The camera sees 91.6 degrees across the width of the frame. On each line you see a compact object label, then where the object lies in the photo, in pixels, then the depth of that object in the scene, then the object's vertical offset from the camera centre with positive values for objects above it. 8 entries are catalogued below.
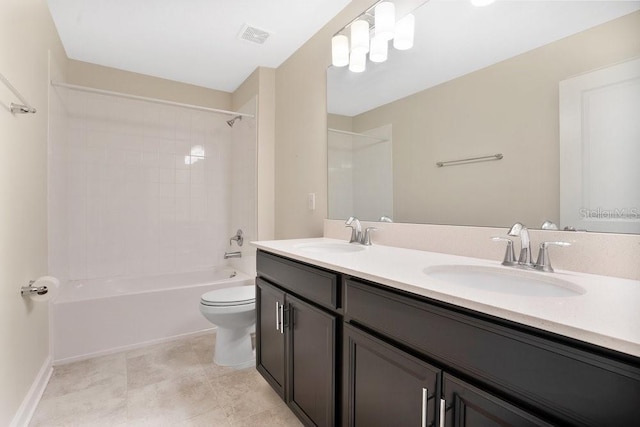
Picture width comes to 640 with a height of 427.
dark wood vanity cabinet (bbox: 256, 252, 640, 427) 0.55 -0.37
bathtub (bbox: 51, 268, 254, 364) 2.08 -0.75
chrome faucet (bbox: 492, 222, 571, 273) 0.99 -0.14
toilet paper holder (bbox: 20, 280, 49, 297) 1.48 -0.38
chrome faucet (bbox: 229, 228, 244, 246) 3.04 -0.26
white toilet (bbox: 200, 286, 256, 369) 1.97 -0.73
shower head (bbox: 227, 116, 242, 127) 3.06 +0.92
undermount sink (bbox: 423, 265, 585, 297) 0.89 -0.23
